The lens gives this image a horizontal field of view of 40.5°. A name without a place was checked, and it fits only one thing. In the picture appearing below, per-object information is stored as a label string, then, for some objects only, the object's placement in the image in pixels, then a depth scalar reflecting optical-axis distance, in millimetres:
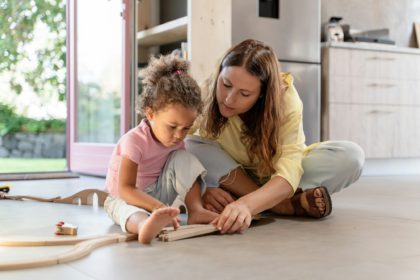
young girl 1463
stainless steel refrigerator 3391
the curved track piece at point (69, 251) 1039
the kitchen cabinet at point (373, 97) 3779
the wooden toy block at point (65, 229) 1387
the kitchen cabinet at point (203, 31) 2965
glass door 3322
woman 1572
